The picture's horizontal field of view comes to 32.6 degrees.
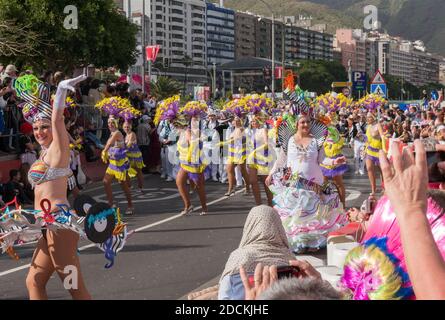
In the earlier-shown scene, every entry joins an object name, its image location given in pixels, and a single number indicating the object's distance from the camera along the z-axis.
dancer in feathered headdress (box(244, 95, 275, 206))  13.91
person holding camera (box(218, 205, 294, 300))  4.47
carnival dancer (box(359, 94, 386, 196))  15.07
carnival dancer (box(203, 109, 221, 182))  18.84
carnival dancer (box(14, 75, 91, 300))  5.73
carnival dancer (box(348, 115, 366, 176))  20.89
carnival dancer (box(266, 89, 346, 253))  9.52
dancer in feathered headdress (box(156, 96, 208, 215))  13.27
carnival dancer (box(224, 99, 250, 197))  15.62
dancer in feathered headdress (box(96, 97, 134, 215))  13.28
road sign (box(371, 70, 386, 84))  15.92
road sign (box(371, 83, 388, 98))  15.56
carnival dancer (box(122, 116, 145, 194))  14.12
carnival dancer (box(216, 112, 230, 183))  19.22
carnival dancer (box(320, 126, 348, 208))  13.30
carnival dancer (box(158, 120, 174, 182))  19.81
